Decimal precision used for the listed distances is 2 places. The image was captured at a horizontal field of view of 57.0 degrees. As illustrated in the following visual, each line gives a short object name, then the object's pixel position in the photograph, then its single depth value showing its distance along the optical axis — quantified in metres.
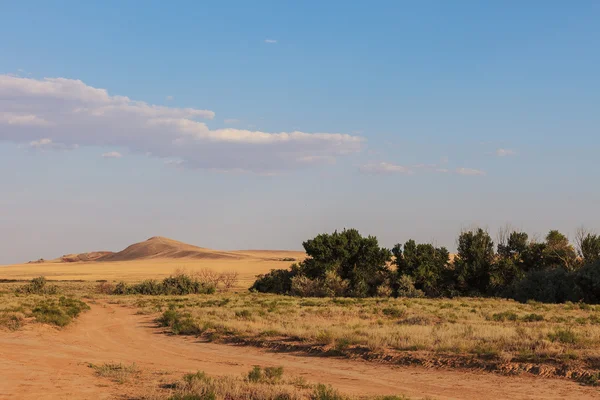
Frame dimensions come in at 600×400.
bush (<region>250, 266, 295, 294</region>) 51.84
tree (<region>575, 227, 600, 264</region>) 44.75
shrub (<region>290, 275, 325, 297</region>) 46.83
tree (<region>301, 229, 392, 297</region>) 48.34
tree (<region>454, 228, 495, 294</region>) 46.50
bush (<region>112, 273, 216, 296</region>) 52.09
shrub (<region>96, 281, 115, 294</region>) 53.67
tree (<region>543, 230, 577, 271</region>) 45.25
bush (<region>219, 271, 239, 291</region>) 60.97
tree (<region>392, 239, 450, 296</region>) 46.68
